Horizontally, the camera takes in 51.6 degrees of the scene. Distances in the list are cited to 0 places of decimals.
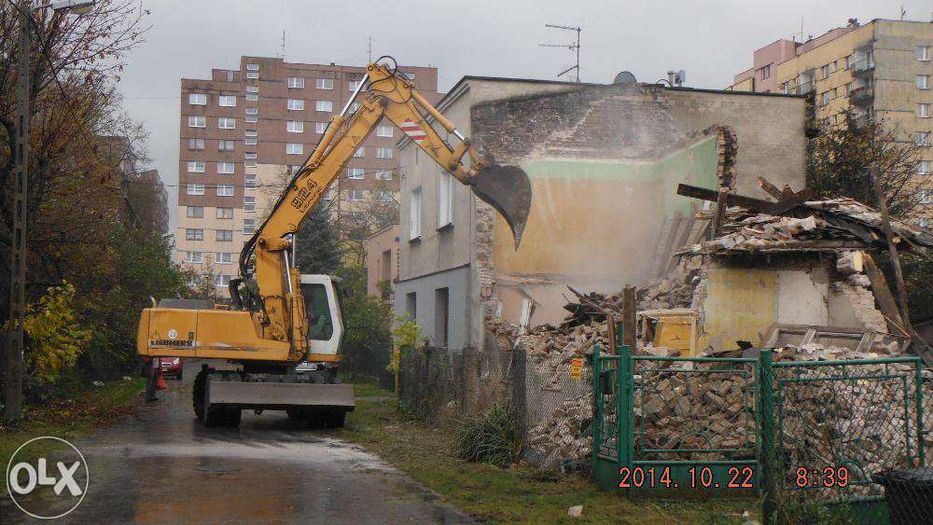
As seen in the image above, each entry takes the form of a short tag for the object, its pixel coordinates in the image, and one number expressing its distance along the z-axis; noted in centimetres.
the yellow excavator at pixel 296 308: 1683
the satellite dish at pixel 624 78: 2259
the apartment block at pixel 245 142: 8900
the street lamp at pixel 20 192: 1526
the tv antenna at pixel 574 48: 2995
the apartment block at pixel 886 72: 5669
